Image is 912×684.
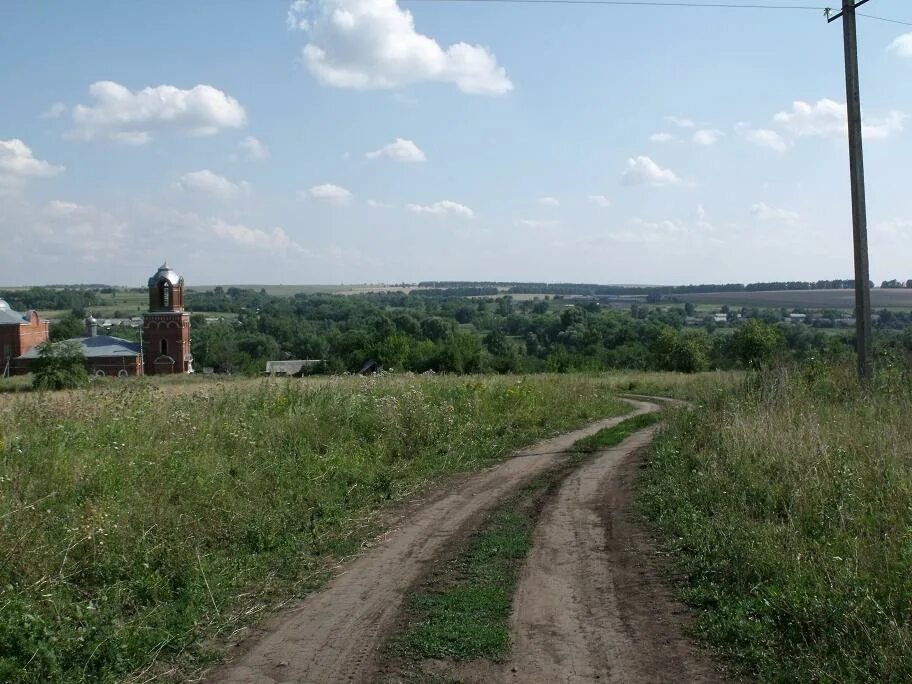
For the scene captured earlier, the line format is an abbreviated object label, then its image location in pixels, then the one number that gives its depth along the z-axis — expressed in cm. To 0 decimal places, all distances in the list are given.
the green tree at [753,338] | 5841
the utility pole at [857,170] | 1208
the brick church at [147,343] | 7181
